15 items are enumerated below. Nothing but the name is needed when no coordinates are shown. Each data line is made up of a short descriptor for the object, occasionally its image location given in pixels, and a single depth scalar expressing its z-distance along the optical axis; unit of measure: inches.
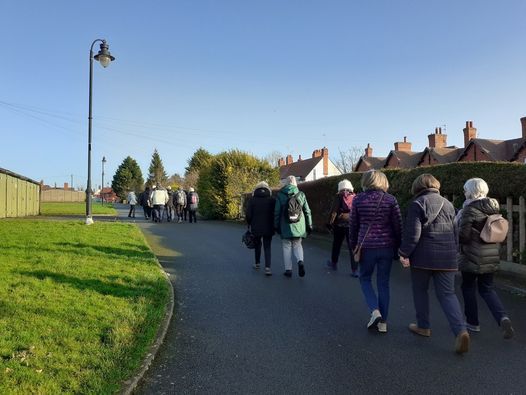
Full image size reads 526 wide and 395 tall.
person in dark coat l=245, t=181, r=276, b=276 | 331.6
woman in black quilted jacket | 192.3
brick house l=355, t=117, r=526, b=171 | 1545.3
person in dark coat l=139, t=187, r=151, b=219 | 913.1
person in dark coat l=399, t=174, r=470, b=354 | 185.0
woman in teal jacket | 313.9
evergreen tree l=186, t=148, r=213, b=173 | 2467.0
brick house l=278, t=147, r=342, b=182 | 2682.1
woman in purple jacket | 201.8
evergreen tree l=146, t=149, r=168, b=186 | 4137.3
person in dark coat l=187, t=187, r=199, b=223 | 831.7
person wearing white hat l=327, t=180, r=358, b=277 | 331.6
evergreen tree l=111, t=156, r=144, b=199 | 4082.2
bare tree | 2771.9
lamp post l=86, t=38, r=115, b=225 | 645.3
